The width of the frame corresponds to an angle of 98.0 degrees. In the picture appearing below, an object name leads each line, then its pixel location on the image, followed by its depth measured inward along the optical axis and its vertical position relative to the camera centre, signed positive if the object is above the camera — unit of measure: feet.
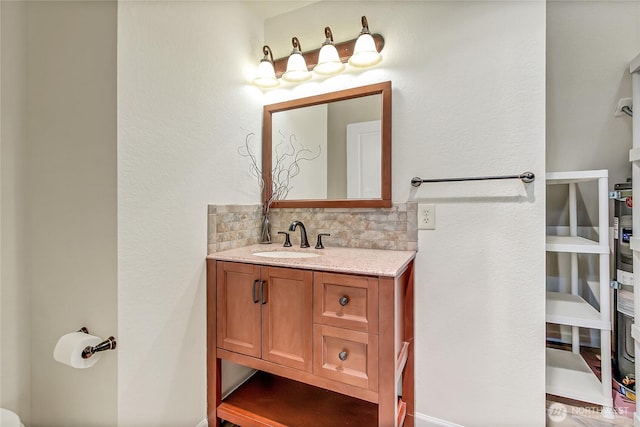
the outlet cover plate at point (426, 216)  4.67 -0.04
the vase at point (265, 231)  5.87 -0.37
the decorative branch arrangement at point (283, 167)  5.93 +1.01
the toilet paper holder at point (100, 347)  3.20 -1.56
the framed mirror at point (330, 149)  5.08 +1.30
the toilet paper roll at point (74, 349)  3.14 -1.54
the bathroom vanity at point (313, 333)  3.45 -1.69
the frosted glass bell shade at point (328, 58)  5.19 +2.93
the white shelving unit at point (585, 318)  3.90 -1.52
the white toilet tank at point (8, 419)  3.05 -2.29
